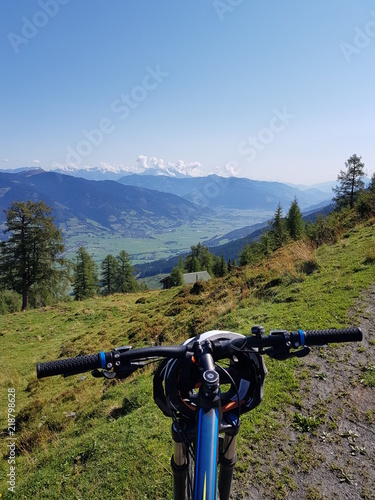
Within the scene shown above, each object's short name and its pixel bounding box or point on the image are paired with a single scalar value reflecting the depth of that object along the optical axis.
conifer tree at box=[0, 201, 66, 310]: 26.34
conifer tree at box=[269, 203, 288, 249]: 38.32
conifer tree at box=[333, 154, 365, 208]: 40.19
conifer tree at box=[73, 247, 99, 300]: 47.66
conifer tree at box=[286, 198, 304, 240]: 40.94
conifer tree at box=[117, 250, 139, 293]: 53.16
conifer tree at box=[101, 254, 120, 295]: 52.47
